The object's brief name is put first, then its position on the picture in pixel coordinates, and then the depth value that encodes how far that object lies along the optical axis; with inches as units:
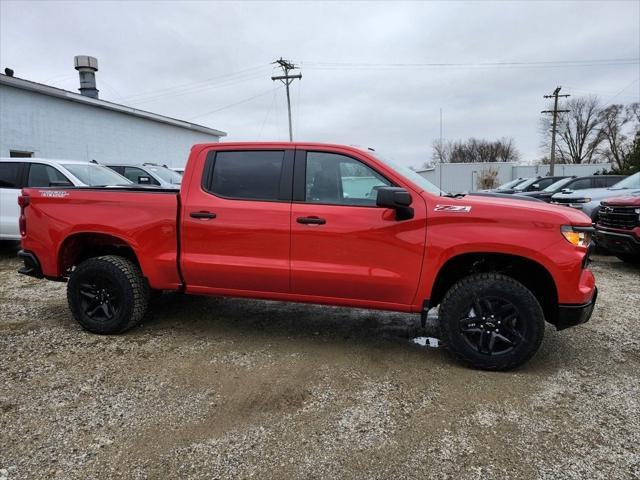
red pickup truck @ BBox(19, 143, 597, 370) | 135.3
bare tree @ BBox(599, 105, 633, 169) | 2224.0
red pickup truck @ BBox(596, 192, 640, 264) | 265.9
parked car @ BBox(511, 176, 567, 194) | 644.7
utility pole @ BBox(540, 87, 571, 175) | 1608.3
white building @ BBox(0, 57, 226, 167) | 566.3
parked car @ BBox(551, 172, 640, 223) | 353.4
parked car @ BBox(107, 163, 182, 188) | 451.5
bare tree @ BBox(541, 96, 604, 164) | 2468.0
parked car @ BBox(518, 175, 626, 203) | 508.4
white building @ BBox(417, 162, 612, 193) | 1617.9
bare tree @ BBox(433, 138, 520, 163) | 2965.1
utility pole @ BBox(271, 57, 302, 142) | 1309.1
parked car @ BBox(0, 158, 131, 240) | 300.8
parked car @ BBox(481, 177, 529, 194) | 793.6
